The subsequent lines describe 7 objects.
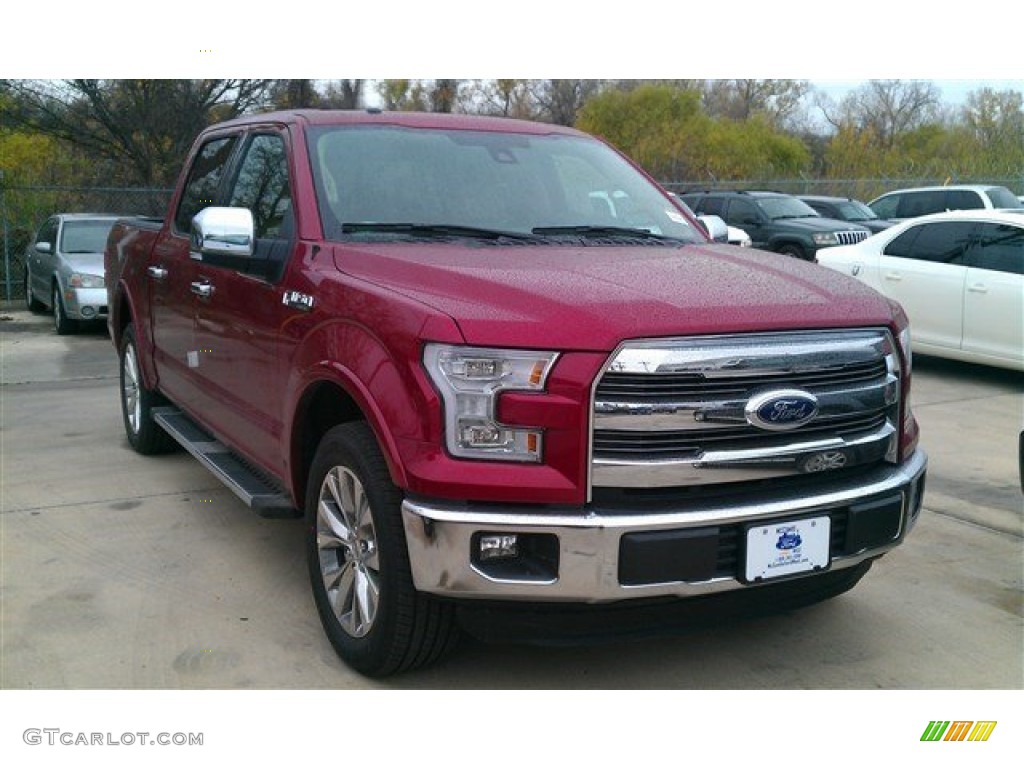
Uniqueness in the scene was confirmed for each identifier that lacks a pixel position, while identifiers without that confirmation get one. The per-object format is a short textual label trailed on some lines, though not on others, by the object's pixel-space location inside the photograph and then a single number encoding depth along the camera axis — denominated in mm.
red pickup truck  2969
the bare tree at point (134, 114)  19094
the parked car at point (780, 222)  16469
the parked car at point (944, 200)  17078
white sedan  8750
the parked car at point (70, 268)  12586
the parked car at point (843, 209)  19448
